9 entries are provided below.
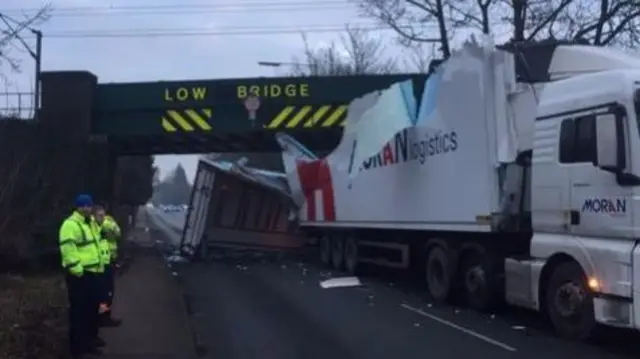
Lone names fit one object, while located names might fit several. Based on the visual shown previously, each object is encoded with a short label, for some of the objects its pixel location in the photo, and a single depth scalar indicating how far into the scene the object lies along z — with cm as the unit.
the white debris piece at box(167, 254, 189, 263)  3083
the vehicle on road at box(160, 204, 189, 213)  8756
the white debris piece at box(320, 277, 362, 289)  2186
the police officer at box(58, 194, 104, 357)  1129
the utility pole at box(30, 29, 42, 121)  2508
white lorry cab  1223
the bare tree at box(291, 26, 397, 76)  6162
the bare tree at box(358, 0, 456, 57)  3644
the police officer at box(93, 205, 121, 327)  1191
